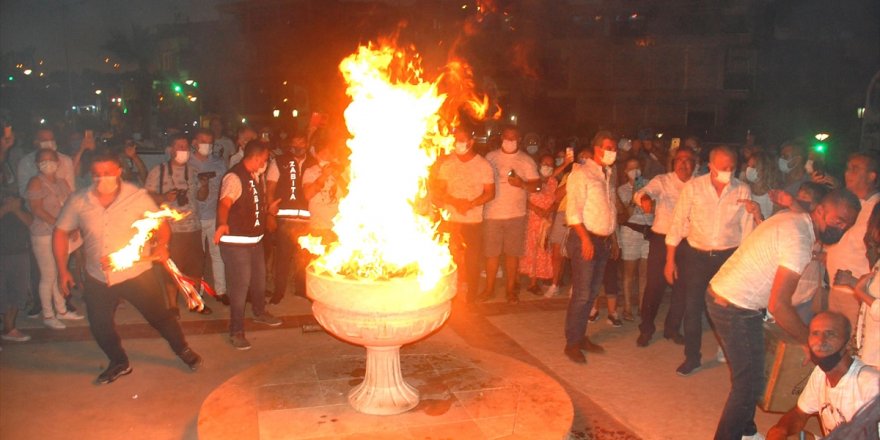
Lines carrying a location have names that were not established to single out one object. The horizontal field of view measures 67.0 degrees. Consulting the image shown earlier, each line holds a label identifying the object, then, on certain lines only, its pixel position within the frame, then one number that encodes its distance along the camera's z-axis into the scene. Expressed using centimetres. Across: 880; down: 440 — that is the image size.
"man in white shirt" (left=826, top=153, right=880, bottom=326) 580
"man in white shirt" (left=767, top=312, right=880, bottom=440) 371
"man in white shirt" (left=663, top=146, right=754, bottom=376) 661
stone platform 486
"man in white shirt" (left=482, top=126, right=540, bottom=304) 930
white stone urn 482
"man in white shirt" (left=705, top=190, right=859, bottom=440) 442
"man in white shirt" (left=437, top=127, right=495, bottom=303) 912
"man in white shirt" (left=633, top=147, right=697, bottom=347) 769
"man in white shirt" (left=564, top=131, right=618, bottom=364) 698
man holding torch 607
